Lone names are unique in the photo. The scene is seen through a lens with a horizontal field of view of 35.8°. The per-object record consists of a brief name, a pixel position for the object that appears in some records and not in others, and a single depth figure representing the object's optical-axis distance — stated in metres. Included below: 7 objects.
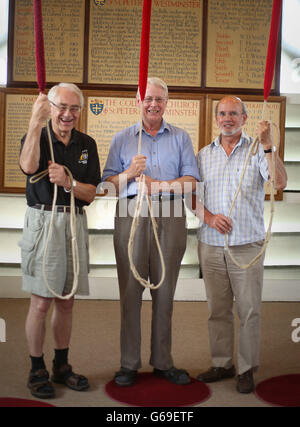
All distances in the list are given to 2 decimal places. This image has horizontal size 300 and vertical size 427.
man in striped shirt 2.52
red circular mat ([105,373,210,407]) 2.30
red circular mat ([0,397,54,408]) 2.22
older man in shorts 2.31
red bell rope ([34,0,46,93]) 1.83
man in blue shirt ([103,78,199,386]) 2.50
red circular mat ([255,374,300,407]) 2.35
